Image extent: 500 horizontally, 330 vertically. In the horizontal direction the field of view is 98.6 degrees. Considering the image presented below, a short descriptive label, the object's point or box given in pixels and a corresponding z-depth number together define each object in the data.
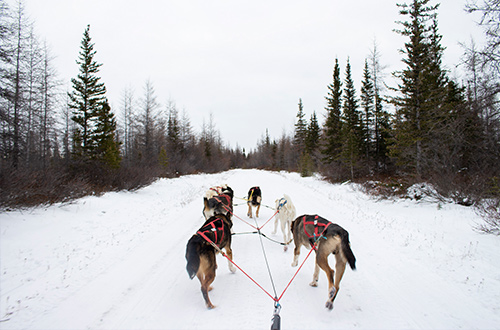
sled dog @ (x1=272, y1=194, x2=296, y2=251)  5.31
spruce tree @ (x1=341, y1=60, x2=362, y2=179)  17.34
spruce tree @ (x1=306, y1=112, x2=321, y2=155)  35.97
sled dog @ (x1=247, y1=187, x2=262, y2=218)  7.45
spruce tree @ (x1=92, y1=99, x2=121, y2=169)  14.62
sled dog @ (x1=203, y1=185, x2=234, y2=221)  5.73
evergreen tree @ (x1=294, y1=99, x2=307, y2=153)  43.69
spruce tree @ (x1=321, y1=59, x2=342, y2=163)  21.86
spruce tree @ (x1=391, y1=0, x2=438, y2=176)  10.74
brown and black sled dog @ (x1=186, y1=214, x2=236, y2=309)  2.85
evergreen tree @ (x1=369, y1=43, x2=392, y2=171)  20.16
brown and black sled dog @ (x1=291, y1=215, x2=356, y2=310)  2.85
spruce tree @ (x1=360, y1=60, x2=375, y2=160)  20.88
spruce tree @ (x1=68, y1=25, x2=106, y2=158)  17.94
